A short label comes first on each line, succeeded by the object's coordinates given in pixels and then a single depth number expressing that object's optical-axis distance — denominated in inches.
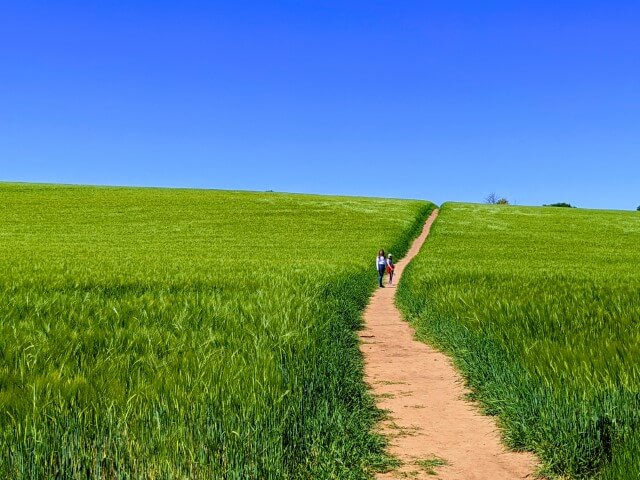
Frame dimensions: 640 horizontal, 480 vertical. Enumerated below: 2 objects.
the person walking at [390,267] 952.3
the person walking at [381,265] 912.3
